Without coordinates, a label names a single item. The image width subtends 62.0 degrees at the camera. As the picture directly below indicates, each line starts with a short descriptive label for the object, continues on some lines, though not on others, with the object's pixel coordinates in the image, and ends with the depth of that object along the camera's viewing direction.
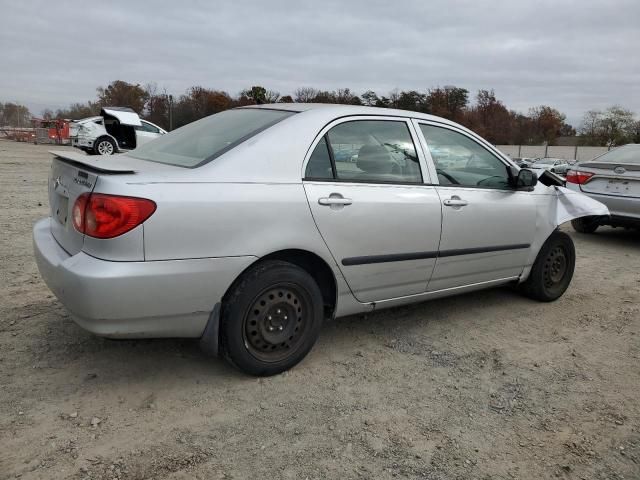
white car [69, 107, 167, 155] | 17.23
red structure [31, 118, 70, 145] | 30.35
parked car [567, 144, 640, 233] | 7.10
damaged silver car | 2.57
